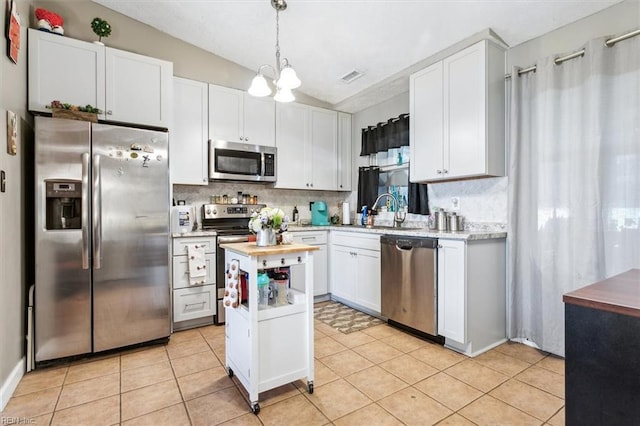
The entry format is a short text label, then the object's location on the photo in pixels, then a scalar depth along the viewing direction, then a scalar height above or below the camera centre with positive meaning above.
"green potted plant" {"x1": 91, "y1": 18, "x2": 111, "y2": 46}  2.91 +1.72
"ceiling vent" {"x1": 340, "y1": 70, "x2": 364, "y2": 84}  3.74 +1.64
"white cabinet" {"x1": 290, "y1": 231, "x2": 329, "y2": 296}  3.88 -0.68
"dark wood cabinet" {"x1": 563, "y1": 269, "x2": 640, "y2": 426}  1.03 -0.50
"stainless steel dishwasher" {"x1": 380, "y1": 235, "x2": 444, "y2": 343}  2.76 -0.66
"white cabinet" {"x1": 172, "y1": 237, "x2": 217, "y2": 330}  3.14 -0.78
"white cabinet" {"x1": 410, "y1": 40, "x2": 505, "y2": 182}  2.74 +0.89
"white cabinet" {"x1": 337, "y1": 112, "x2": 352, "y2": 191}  4.70 +0.90
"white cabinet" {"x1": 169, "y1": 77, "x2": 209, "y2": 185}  3.43 +0.88
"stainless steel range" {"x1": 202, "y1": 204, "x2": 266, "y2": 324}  3.33 -0.15
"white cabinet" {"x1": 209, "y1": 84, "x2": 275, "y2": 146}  3.66 +1.16
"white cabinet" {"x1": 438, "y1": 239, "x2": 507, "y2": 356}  2.55 -0.70
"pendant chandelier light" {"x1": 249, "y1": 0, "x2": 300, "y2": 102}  2.27 +0.93
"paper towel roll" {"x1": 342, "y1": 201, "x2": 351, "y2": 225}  4.64 -0.03
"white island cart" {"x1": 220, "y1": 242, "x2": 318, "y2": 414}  1.86 -0.74
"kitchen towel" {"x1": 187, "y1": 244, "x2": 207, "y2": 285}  3.15 -0.51
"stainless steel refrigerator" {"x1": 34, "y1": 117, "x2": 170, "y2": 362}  2.41 -0.19
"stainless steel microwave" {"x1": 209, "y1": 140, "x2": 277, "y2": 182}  3.61 +0.61
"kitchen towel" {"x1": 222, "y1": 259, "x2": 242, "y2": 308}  1.97 -0.48
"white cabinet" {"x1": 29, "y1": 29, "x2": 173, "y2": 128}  2.56 +1.18
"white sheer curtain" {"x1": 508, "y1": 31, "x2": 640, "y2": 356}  2.20 +0.23
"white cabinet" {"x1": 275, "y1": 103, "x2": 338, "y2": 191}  4.16 +0.90
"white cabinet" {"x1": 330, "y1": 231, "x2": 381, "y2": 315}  3.42 -0.67
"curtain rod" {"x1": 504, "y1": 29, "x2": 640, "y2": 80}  2.16 +1.20
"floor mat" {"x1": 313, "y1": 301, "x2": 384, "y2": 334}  3.25 -1.16
